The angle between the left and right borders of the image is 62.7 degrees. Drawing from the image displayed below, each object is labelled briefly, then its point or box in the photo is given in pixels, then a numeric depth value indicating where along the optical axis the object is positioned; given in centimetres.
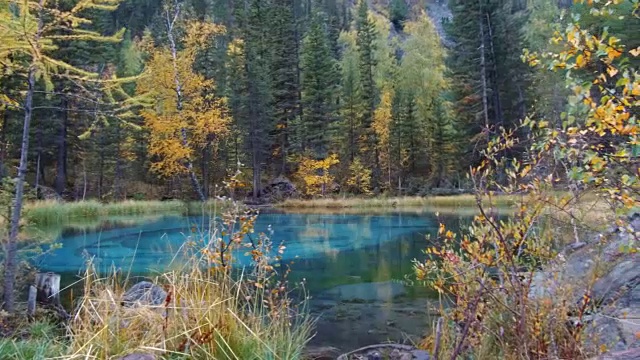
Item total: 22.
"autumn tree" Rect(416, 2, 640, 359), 232
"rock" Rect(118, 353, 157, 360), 236
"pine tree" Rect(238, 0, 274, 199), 2830
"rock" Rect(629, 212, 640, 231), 523
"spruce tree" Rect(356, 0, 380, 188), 3306
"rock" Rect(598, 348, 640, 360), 186
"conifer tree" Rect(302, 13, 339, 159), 3152
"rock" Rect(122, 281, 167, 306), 382
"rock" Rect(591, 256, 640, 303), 411
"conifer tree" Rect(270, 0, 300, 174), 3281
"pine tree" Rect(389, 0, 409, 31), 6000
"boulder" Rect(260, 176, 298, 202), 2717
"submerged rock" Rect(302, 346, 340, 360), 441
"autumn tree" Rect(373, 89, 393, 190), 3241
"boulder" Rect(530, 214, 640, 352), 295
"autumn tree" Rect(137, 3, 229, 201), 2134
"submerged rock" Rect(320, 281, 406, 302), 696
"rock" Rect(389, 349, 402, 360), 391
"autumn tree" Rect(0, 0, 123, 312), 432
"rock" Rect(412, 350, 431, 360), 372
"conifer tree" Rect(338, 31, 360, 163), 3325
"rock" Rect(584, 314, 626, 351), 291
